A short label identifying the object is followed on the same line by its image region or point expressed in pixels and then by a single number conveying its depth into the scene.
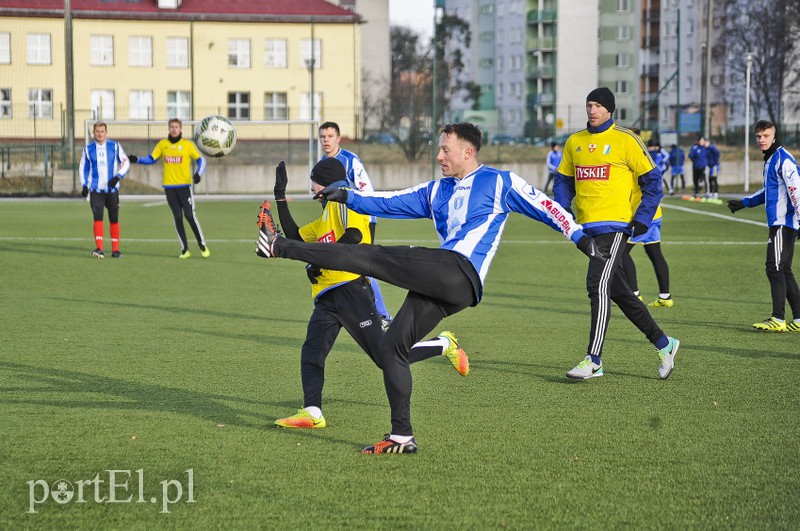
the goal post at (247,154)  44.66
